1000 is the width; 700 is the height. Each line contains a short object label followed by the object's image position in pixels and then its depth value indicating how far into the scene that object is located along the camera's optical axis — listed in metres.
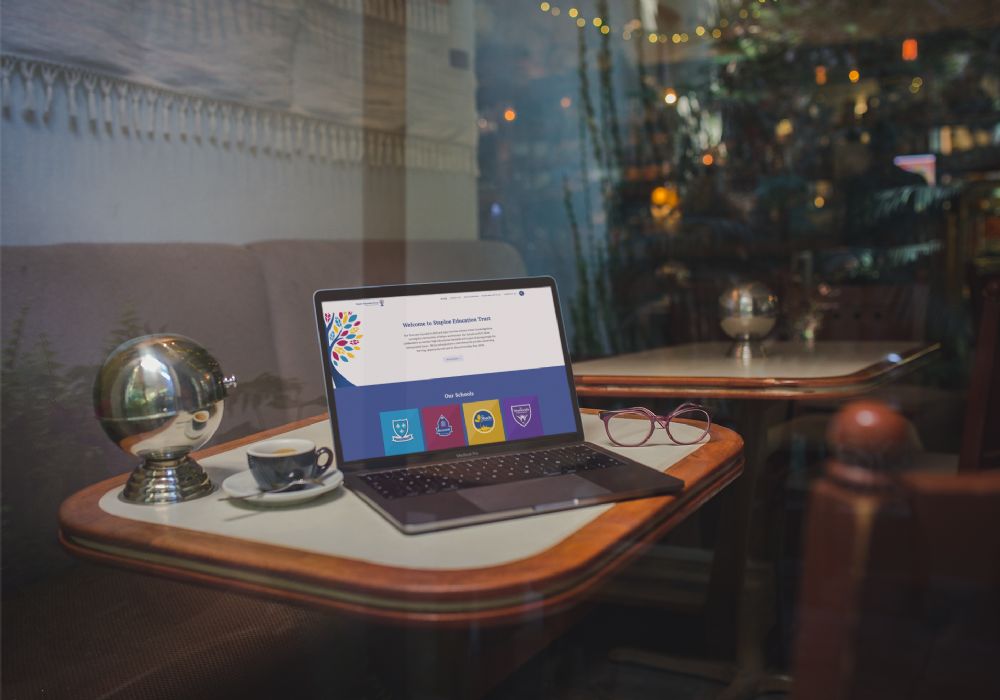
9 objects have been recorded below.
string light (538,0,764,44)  3.54
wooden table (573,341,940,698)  1.50
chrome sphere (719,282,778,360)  1.91
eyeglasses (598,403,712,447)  1.05
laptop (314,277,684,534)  0.85
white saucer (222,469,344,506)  0.79
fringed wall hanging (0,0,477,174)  1.42
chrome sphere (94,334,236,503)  0.86
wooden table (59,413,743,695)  0.60
